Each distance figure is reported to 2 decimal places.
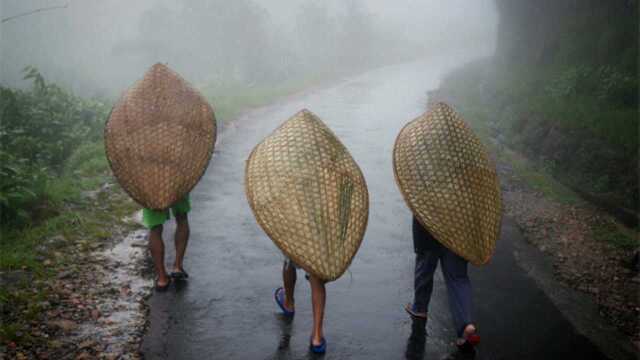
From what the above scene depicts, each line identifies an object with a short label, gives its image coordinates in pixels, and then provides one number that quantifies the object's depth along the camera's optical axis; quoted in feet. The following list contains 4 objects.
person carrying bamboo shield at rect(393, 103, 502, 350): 12.07
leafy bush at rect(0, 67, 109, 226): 19.84
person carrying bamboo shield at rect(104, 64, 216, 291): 14.55
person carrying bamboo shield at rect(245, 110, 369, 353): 11.61
